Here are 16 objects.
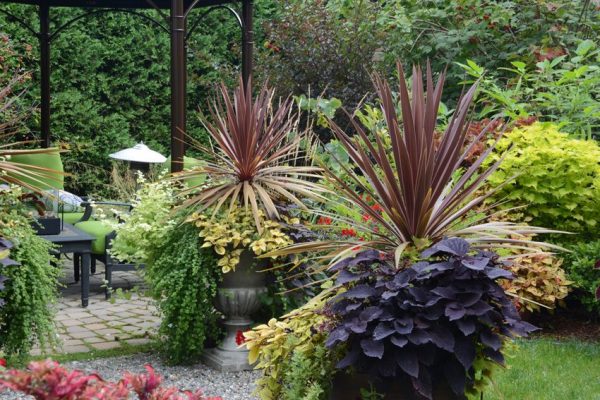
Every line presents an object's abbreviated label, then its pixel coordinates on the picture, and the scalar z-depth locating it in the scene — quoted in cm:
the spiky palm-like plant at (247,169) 420
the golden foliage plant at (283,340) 293
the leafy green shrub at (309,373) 280
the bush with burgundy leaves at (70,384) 122
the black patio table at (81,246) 564
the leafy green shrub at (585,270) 483
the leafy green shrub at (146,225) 427
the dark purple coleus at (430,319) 250
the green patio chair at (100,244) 600
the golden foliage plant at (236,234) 407
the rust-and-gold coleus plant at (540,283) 474
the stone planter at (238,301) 423
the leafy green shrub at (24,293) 385
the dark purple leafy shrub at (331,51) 853
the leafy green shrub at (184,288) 409
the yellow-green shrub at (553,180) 506
